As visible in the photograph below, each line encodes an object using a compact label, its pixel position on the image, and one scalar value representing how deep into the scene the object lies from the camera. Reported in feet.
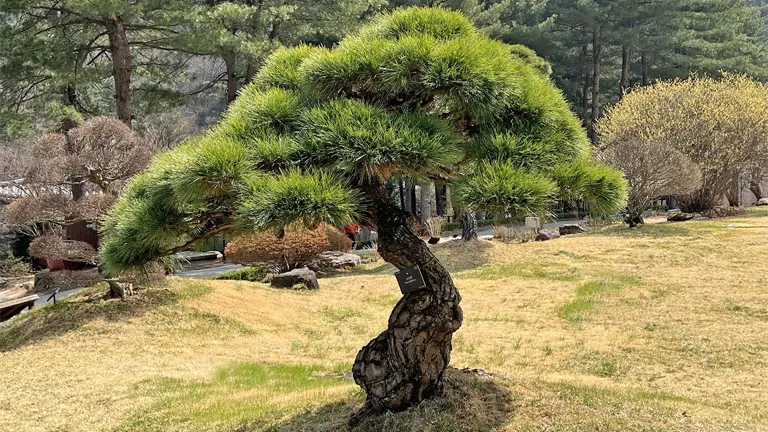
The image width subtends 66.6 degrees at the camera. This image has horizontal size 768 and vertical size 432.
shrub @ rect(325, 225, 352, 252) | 51.75
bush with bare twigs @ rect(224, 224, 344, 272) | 43.57
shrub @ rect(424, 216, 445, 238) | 60.83
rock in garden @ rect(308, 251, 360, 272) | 46.62
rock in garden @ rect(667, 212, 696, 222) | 59.77
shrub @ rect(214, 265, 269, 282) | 43.55
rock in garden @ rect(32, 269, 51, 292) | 43.43
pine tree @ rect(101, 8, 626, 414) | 8.43
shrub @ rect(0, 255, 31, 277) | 54.44
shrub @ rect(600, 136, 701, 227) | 53.62
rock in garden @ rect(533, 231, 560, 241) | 51.93
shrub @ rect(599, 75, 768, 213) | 59.93
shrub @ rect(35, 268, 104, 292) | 39.11
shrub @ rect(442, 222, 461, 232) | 81.24
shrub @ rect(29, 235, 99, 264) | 34.86
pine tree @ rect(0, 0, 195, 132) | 42.83
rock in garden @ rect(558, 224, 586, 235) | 58.44
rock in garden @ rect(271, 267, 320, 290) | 36.01
